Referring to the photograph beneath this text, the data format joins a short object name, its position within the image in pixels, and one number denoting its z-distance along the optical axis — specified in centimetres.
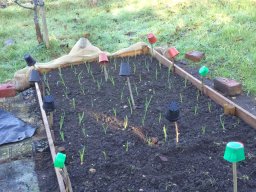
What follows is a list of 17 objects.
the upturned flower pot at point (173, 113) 212
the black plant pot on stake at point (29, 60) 327
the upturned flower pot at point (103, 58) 317
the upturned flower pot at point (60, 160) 163
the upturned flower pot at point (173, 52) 322
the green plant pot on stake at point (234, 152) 140
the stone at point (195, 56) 386
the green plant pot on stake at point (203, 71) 269
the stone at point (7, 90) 356
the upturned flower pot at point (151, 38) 347
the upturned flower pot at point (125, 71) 269
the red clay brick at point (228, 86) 305
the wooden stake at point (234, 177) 152
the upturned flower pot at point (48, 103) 241
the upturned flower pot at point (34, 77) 291
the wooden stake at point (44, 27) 452
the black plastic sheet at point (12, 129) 279
